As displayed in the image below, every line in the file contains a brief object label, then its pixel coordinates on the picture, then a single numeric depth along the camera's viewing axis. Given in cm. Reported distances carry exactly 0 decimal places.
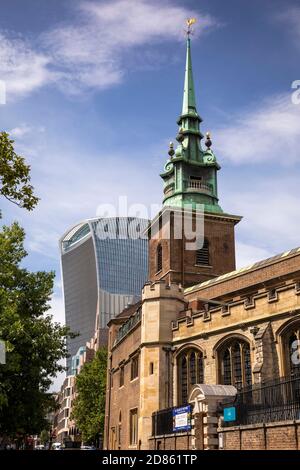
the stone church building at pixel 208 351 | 1972
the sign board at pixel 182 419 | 2312
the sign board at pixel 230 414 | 1984
